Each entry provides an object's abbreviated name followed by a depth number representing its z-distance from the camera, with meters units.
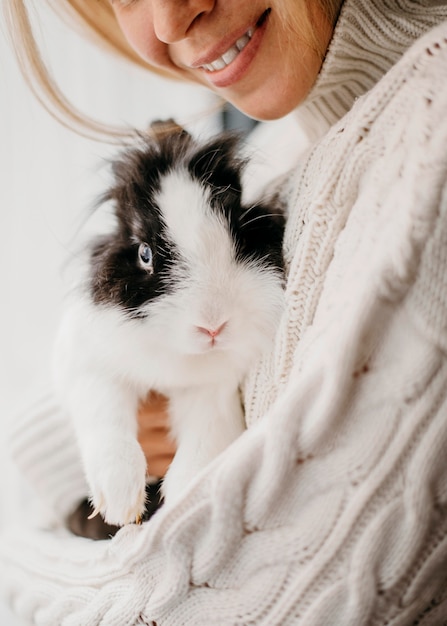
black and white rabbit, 0.52
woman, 0.43
